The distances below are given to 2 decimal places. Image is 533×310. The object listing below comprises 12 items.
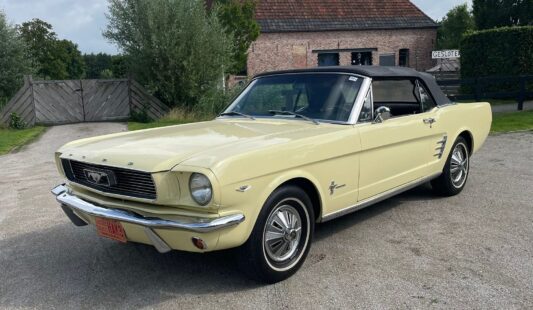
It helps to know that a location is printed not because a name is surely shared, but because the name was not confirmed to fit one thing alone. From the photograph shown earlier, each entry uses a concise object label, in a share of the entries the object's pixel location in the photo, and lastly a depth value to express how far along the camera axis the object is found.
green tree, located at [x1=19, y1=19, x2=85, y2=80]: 46.03
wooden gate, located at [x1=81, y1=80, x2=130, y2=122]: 16.30
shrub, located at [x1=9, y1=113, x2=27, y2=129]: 15.13
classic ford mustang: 3.18
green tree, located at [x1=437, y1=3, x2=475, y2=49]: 38.44
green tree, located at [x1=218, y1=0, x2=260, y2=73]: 21.16
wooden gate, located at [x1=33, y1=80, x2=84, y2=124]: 15.76
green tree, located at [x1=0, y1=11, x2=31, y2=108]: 17.52
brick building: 28.70
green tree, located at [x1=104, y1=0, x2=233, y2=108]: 15.12
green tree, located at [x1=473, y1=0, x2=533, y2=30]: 29.58
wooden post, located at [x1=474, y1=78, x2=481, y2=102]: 15.52
